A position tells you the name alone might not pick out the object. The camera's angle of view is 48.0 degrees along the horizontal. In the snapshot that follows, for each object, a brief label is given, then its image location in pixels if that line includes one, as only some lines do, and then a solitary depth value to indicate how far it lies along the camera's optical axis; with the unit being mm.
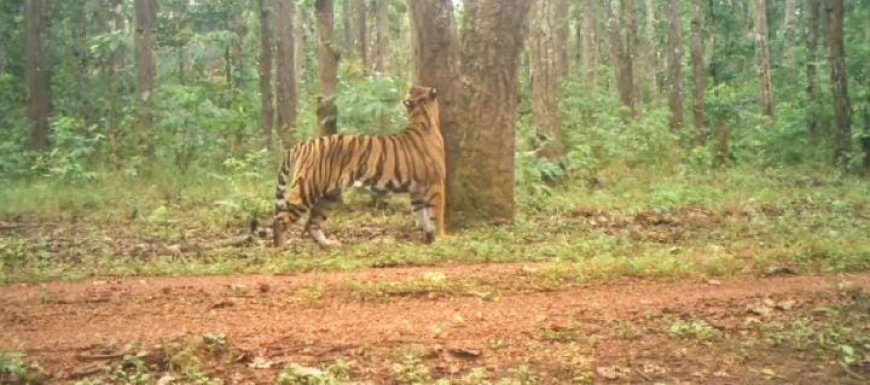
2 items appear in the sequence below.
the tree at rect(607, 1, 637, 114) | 29688
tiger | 11789
